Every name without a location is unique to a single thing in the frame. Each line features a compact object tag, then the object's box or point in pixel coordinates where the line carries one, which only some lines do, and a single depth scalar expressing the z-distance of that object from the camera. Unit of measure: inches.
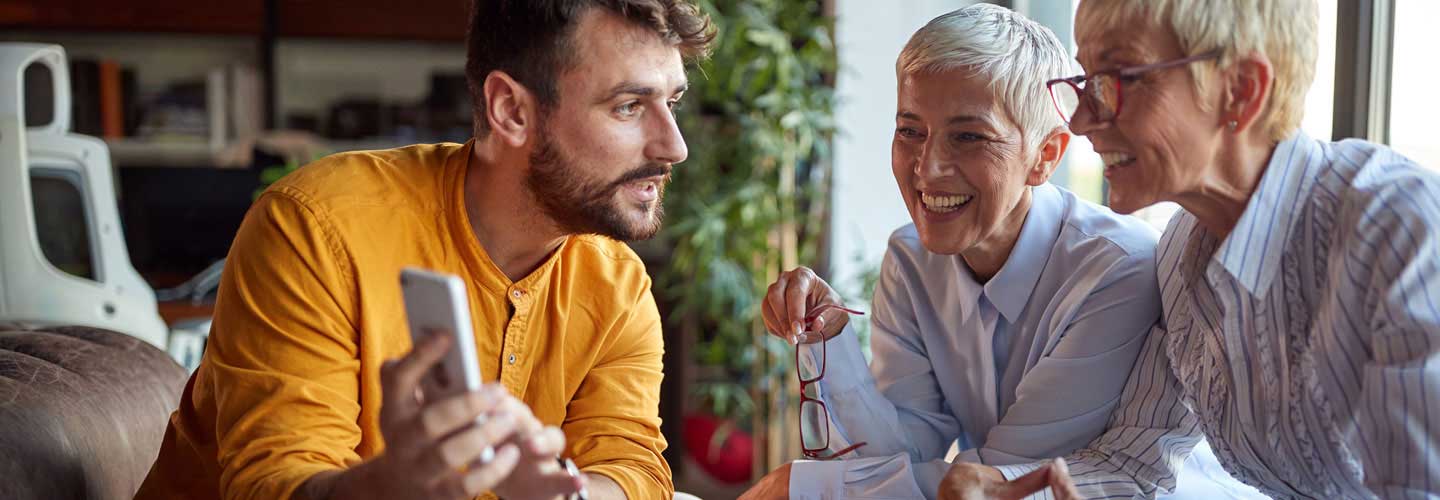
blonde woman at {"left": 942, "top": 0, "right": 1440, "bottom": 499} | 41.0
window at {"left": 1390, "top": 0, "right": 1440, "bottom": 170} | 71.1
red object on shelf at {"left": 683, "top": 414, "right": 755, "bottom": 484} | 153.6
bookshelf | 183.3
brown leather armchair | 52.6
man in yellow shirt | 51.1
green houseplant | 136.9
